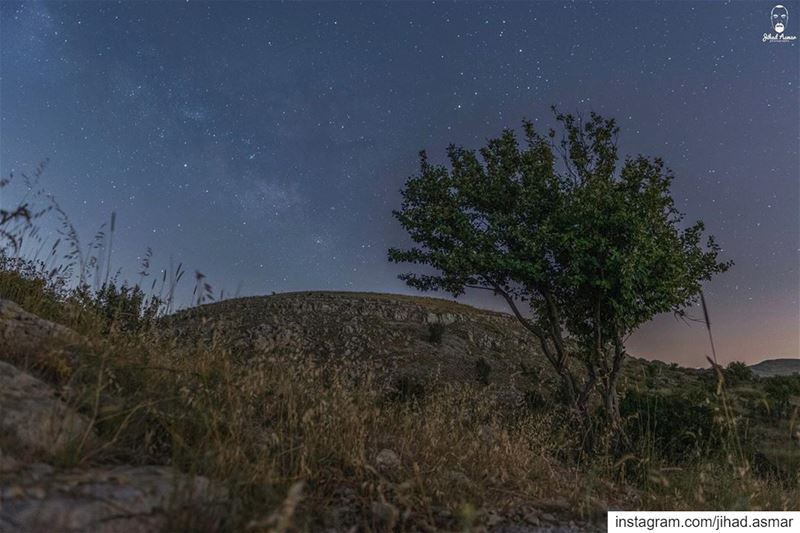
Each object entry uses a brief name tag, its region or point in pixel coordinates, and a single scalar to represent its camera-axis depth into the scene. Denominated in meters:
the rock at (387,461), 4.94
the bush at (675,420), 12.28
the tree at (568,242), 11.51
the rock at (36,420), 3.40
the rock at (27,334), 4.61
